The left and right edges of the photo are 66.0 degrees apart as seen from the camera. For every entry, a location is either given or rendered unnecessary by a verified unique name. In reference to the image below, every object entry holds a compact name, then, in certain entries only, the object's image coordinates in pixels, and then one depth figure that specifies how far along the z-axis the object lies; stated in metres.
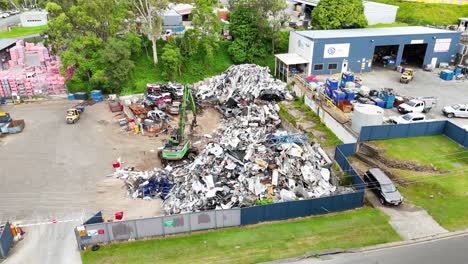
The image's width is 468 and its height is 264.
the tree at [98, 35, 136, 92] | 48.41
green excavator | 33.22
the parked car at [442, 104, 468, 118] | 39.22
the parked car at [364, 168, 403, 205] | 26.98
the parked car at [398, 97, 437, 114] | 39.84
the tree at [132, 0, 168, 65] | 50.28
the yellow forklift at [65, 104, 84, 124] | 42.53
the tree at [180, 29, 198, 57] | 55.13
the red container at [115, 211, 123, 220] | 25.83
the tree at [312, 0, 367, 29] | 58.81
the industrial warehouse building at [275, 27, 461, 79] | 52.31
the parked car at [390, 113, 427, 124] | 36.75
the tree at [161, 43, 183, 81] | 51.88
